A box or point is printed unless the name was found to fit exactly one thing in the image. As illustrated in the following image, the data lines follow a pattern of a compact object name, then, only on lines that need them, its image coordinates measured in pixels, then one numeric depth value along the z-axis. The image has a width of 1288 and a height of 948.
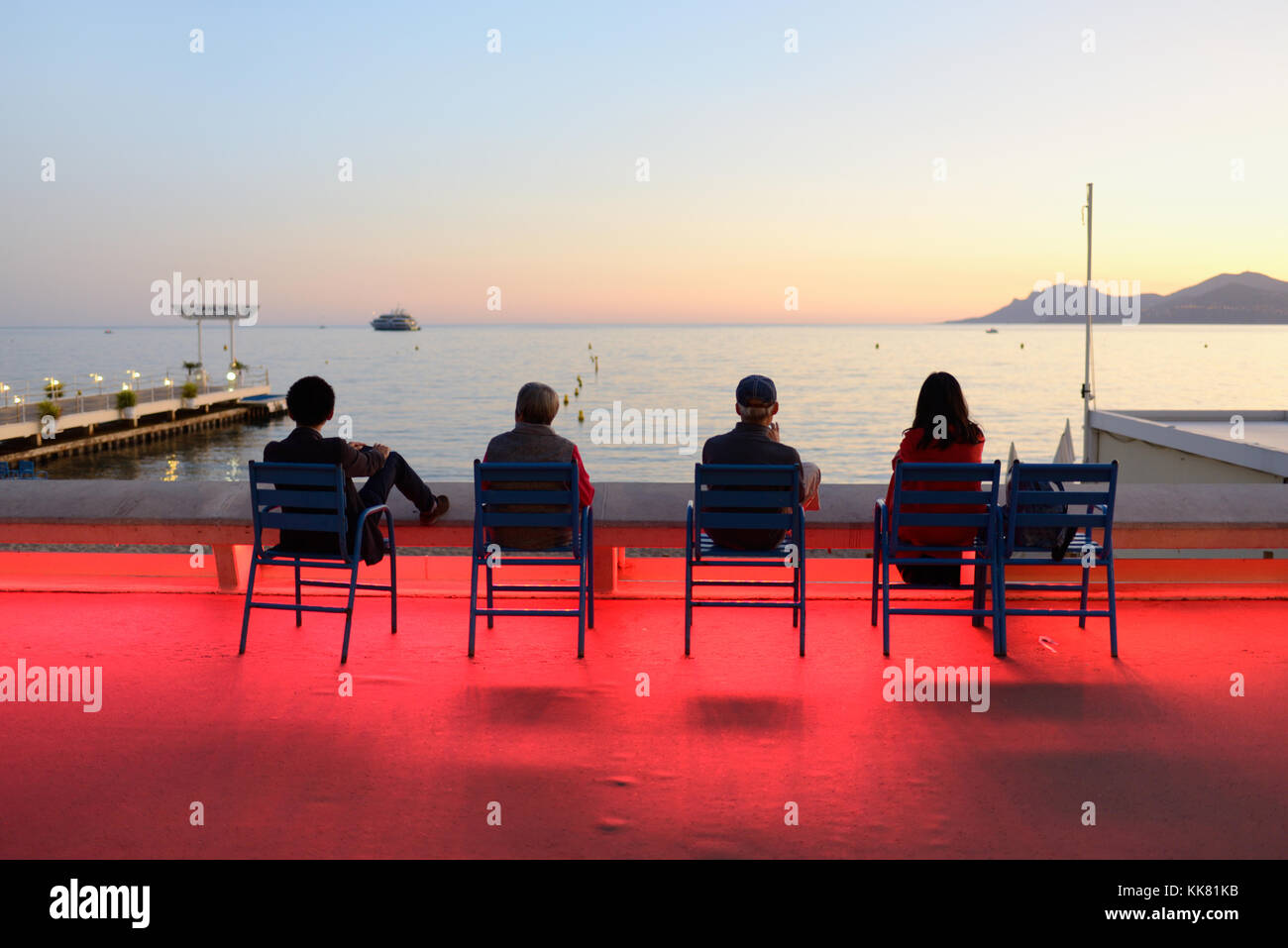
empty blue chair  4.72
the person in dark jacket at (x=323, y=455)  4.90
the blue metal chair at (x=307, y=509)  4.78
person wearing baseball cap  5.03
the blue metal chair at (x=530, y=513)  4.88
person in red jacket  4.96
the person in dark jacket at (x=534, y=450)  5.11
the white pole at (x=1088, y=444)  22.42
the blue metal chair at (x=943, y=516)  4.78
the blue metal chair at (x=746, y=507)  4.88
